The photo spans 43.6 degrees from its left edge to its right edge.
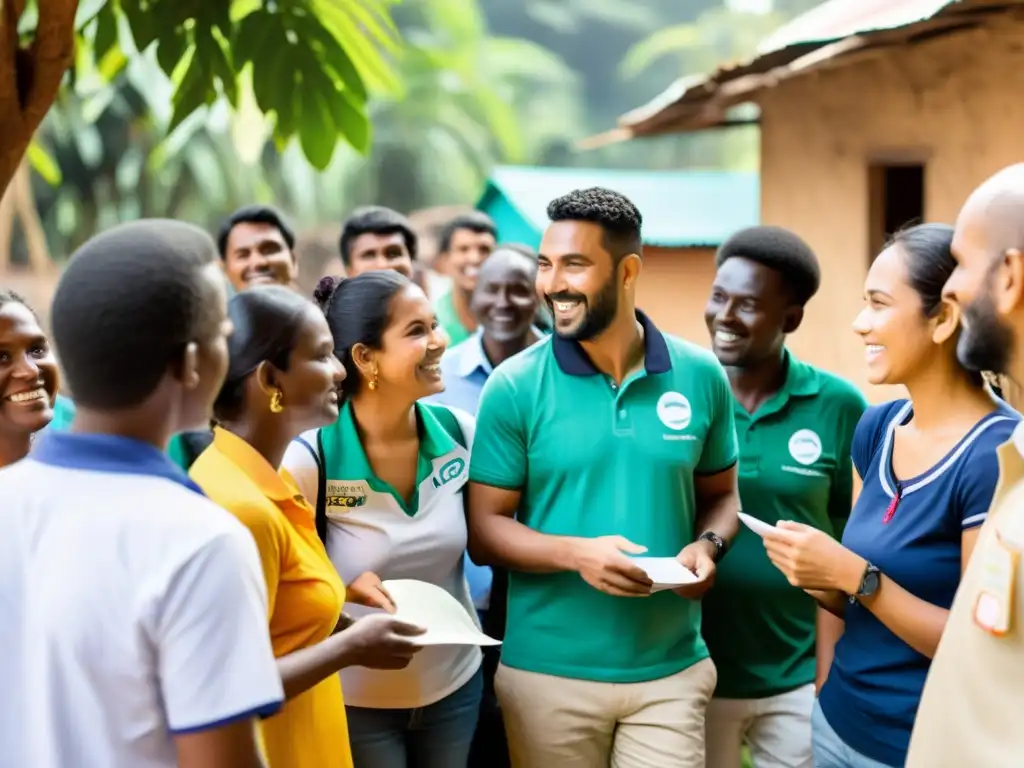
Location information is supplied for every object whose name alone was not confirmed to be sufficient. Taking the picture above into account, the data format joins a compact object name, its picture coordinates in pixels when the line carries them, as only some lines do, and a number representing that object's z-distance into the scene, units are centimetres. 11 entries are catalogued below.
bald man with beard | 204
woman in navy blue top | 291
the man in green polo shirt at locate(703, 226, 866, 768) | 399
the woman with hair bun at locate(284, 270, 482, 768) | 347
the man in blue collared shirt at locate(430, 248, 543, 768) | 438
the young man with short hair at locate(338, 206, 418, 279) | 586
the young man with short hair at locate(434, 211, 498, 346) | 754
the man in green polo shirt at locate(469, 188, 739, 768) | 358
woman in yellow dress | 259
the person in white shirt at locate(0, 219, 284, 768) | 177
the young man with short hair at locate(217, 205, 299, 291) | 588
